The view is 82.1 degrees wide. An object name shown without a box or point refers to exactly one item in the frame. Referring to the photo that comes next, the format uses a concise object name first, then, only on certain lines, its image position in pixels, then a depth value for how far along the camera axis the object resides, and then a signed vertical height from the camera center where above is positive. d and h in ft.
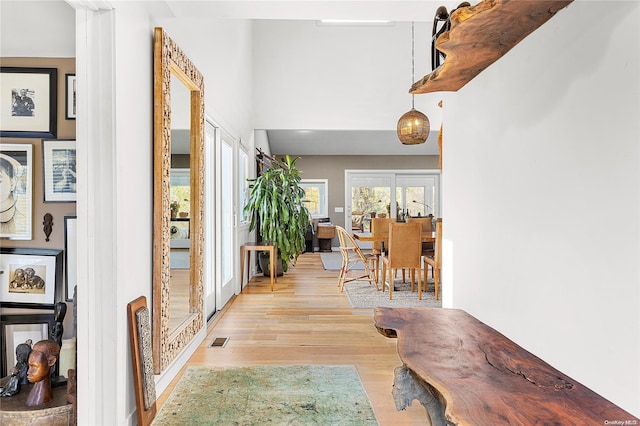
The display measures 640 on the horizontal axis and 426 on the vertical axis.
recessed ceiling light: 20.15 +10.35
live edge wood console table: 2.83 -1.58
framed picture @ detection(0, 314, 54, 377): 5.81 -1.94
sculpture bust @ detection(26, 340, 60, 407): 5.30 -2.32
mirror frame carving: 6.64 +0.35
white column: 5.22 -0.09
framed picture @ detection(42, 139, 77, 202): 5.86 +0.63
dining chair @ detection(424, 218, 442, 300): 13.50 -1.92
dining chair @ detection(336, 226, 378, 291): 16.02 -2.17
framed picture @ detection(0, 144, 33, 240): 5.65 +0.30
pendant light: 12.61 +2.88
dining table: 15.20 -1.17
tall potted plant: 16.63 -0.01
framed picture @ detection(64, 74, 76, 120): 5.92 +1.88
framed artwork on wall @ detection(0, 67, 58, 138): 5.72 +1.72
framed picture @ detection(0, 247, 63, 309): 5.79 -1.08
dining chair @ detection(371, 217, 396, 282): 16.46 -0.91
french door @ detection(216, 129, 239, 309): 12.64 -0.36
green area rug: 6.22 -3.50
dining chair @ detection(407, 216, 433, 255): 17.43 -0.83
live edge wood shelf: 3.63 +2.02
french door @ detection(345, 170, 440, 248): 31.63 +1.64
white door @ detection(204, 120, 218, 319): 11.44 -0.30
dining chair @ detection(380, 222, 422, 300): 14.12 -1.40
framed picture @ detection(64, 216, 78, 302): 5.93 -0.71
